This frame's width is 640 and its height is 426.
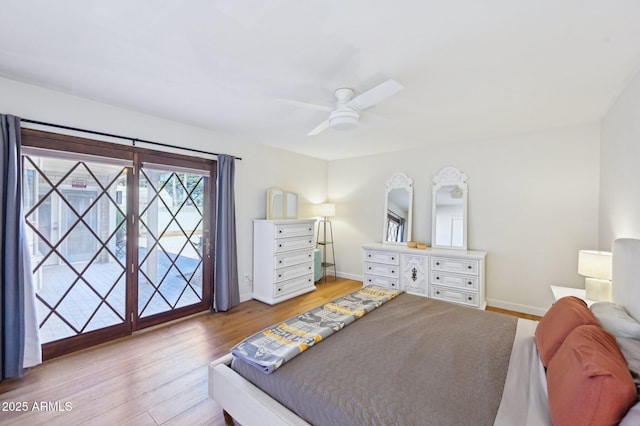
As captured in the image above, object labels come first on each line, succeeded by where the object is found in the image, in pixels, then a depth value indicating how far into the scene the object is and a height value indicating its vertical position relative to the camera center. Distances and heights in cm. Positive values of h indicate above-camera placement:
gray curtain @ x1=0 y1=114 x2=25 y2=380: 217 -40
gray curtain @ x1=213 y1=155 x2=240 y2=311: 366 -35
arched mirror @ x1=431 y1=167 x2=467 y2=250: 407 +4
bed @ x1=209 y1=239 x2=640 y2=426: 117 -83
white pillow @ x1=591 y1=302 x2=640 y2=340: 137 -57
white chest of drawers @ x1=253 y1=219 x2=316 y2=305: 396 -72
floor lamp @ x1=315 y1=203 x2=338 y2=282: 525 -47
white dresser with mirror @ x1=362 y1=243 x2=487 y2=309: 362 -85
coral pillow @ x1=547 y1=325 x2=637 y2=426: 88 -59
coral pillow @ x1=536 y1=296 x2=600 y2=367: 141 -61
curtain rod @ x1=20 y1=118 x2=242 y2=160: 240 +78
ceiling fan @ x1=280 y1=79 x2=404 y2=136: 204 +84
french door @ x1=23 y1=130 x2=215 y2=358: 252 -27
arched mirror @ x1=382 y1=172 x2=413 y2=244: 461 +5
